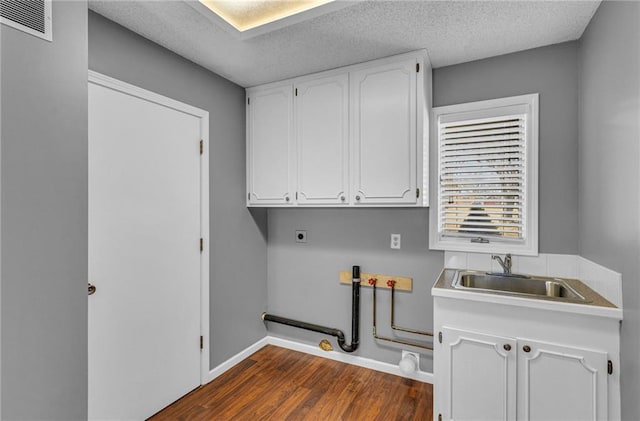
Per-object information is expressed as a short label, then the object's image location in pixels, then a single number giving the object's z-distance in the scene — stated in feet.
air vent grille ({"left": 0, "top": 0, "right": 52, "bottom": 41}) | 3.18
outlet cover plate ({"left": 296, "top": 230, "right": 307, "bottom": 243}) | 9.60
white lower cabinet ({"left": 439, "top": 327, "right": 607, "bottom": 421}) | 4.97
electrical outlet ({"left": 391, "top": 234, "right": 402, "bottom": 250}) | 8.34
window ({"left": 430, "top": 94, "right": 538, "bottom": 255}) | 7.04
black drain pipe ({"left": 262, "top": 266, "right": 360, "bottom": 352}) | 8.70
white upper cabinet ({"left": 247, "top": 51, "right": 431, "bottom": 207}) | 7.06
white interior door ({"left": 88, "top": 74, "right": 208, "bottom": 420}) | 5.85
